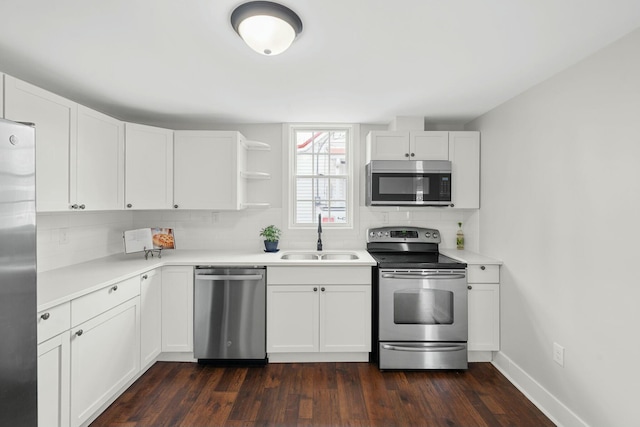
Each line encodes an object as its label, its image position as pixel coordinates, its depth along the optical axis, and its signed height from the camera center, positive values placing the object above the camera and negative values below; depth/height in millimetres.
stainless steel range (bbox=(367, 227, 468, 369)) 2676 -885
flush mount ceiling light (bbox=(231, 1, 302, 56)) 1391 +879
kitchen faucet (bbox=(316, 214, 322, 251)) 3328 -243
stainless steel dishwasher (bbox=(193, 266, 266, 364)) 2713 -923
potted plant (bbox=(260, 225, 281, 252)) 3238 -284
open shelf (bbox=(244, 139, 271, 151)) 3264 +706
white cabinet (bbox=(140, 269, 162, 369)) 2496 -872
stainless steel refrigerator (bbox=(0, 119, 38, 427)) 1034 -227
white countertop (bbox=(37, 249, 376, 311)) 1833 -447
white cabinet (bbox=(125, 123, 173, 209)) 2812 +411
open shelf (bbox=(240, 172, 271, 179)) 3203 +381
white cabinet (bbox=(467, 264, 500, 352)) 2758 -841
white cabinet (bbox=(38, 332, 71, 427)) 1594 -909
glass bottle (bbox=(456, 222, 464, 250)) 3391 -298
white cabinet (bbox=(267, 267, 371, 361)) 2752 -865
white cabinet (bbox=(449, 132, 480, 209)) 3098 +460
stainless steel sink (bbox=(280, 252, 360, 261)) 3252 -458
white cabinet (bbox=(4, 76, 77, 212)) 1785 +519
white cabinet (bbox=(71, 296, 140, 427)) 1838 -964
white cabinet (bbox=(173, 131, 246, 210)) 3070 +425
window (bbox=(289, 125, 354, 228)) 3518 +401
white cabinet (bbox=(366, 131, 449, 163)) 3090 +664
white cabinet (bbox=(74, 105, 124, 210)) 2266 +378
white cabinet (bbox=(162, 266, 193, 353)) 2725 -841
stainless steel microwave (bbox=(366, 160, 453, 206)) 3051 +305
